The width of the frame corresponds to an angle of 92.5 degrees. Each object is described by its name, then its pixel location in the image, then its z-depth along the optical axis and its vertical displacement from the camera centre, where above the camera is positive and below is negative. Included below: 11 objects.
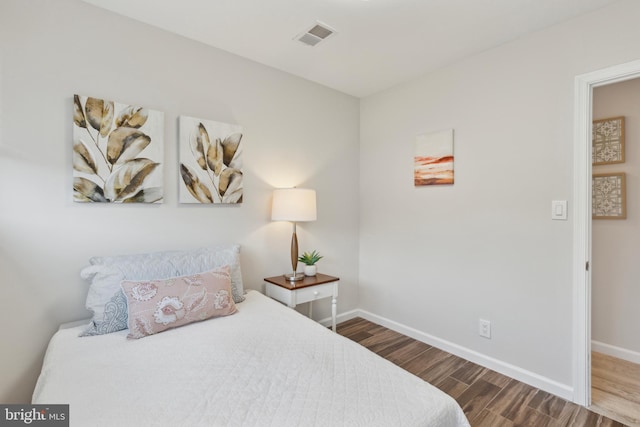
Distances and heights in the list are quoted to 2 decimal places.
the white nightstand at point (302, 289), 2.43 -0.65
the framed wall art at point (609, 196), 2.56 +0.13
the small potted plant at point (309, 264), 2.75 -0.48
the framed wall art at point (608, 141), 2.58 +0.60
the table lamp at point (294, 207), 2.51 +0.03
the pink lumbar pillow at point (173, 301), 1.60 -0.51
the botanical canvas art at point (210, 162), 2.22 +0.37
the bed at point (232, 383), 1.02 -0.67
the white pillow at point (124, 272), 1.67 -0.38
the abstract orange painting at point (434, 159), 2.64 +0.46
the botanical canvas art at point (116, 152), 1.84 +0.37
